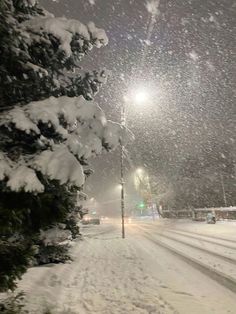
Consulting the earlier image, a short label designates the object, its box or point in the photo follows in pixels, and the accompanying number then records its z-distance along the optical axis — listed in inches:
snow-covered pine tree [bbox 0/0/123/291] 105.2
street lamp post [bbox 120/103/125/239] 570.8
